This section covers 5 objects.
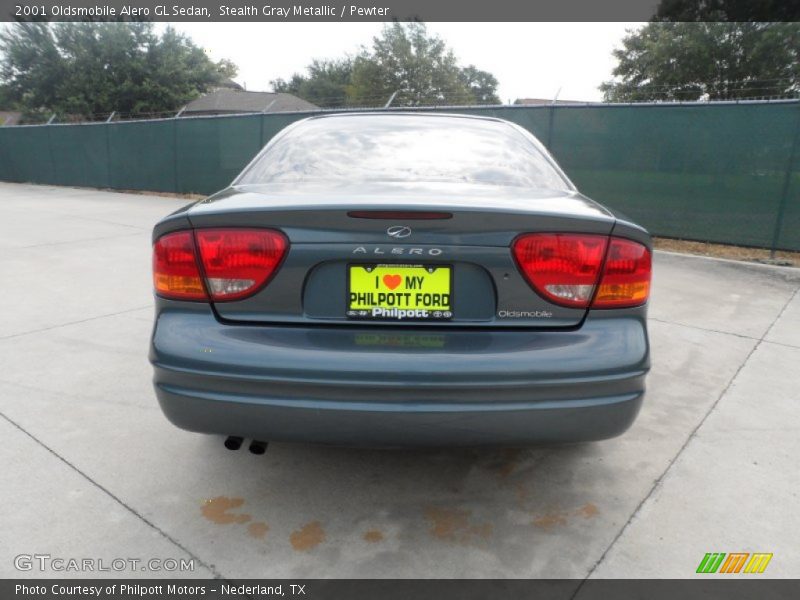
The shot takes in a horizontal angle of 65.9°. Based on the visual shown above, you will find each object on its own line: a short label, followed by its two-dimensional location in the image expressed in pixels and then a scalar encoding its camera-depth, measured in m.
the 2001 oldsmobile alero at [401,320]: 1.93
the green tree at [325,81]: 84.19
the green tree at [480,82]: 95.28
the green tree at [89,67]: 35.25
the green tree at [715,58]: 29.11
